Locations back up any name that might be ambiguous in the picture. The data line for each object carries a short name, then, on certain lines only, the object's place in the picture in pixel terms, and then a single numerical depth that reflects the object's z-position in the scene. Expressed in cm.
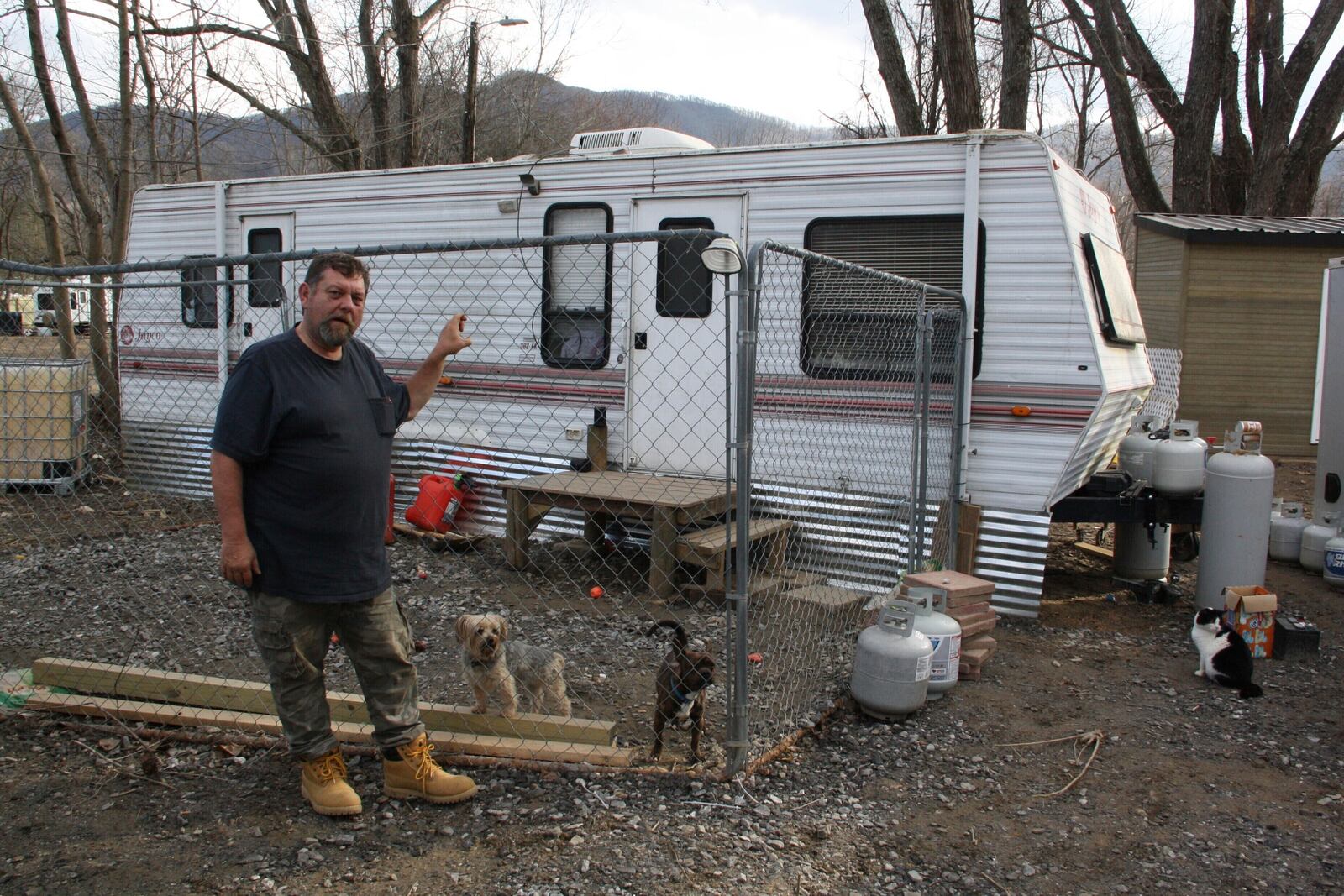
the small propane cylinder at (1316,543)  746
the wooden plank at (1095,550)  795
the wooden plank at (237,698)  384
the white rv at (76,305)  1534
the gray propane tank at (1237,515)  590
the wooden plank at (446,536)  726
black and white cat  491
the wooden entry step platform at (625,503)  606
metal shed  1247
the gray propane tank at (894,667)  427
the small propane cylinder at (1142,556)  699
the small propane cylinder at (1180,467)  629
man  301
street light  1430
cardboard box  537
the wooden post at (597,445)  691
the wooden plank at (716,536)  596
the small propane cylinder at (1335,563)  697
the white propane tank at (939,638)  459
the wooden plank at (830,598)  525
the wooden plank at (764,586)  580
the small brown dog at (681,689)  366
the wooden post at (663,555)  603
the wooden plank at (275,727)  372
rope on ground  424
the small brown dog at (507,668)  393
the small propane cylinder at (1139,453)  670
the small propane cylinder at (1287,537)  775
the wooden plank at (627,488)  616
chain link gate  600
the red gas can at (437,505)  739
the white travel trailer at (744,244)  599
